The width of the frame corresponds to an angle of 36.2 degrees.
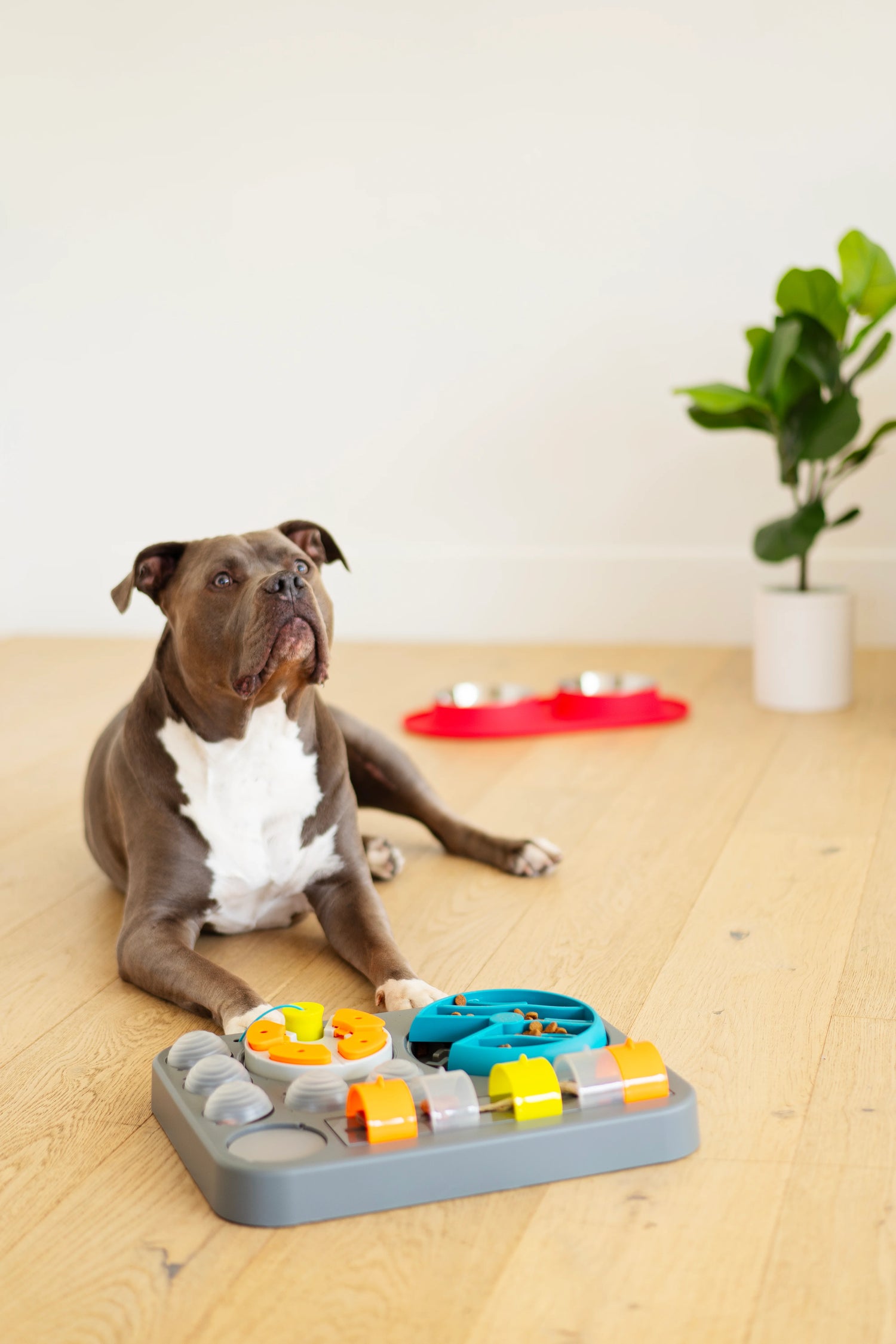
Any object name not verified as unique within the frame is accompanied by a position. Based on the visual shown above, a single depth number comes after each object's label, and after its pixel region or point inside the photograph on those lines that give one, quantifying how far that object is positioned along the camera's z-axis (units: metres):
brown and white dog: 1.88
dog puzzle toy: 1.32
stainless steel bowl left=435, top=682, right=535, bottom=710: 3.67
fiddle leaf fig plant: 3.26
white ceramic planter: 3.62
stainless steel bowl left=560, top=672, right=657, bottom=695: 3.70
